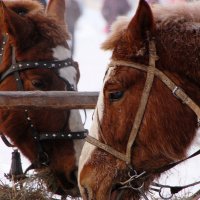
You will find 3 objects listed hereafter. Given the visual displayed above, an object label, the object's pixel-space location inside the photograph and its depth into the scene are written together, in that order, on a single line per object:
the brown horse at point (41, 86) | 8.70
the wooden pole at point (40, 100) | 8.05
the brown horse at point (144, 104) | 6.09
